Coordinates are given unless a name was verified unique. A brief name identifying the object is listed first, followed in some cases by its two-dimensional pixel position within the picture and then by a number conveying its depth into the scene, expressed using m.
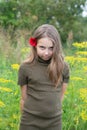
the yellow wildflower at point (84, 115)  3.21
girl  2.46
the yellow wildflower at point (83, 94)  3.17
